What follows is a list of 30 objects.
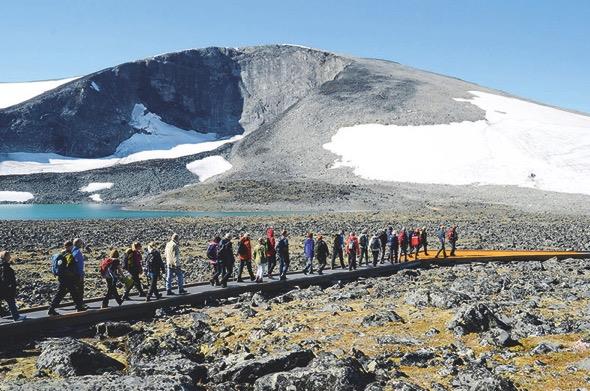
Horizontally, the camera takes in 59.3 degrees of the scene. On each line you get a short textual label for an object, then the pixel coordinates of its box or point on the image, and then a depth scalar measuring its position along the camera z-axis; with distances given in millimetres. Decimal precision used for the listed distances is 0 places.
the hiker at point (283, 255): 23391
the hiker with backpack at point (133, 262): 18094
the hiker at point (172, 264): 19359
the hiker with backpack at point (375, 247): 28875
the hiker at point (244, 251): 22406
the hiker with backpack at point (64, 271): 15641
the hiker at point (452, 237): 32731
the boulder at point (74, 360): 10756
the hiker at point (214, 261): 21688
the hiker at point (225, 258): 21469
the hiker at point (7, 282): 13992
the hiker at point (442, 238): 31969
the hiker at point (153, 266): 18391
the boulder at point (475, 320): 12594
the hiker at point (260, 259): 22477
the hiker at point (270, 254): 23891
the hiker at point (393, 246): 29641
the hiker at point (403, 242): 30781
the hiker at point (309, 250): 25319
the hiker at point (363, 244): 29031
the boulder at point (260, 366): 9852
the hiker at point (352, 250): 26594
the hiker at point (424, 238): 33512
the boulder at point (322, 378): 8875
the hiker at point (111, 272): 16875
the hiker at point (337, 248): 27762
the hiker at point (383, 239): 30264
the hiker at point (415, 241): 33031
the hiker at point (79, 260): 16047
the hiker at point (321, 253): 25734
